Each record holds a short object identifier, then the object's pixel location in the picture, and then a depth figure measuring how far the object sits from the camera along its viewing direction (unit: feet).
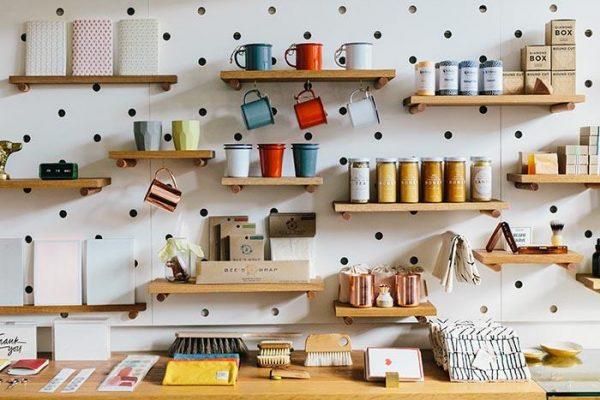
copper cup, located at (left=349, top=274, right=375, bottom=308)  8.20
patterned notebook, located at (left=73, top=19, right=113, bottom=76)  8.46
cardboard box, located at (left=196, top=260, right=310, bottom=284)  8.20
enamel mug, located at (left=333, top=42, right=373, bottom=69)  8.04
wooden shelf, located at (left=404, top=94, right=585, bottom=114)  7.99
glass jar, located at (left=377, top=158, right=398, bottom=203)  8.18
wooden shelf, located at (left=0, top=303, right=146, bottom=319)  8.52
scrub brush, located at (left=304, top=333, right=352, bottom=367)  8.12
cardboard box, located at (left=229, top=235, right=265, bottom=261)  8.47
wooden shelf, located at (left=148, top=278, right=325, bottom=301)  8.10
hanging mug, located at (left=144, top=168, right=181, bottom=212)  8.28
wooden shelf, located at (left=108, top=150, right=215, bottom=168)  8.11
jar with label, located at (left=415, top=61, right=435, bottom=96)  8.08
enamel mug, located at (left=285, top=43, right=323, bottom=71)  8.07
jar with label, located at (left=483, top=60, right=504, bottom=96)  8.05
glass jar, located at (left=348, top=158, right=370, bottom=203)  8.14
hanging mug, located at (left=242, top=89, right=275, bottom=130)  8.20
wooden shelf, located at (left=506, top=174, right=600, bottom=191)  8.11
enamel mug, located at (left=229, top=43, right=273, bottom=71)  8.06
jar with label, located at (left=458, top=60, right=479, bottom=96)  8.08
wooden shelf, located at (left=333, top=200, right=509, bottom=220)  8.07
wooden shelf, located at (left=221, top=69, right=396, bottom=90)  7.97
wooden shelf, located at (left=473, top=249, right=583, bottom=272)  8.03
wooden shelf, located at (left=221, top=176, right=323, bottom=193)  8.03
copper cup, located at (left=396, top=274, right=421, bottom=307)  8.25
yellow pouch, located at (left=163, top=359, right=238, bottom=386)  7.54
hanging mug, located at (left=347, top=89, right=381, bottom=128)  8.22
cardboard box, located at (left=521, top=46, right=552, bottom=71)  8.27
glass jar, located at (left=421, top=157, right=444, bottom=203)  8.18
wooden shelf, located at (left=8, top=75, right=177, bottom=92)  8.41
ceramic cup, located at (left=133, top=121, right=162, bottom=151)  8.17
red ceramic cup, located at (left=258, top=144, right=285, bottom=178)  8.11
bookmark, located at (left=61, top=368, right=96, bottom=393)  7.39
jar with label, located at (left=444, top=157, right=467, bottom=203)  8.16
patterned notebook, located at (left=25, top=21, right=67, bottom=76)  8.48
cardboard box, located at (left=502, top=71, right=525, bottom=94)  8.29
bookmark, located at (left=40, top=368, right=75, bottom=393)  7.38
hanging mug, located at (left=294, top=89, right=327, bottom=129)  8.21
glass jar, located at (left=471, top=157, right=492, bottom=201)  8.18
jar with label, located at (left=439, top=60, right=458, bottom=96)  8.08
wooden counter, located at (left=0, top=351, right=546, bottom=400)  7.23
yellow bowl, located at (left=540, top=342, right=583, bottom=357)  8.30
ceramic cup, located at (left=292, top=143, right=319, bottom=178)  8.07
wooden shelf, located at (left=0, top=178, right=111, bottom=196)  8.04
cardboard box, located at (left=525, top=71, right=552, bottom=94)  8.27
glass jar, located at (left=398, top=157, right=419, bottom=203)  8.18
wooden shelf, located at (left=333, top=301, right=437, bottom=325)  8.15
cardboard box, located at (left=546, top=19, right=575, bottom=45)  8.23
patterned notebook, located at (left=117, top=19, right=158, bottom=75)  8.48
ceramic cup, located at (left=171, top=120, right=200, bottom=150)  8.16
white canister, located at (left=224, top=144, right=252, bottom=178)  8.12
